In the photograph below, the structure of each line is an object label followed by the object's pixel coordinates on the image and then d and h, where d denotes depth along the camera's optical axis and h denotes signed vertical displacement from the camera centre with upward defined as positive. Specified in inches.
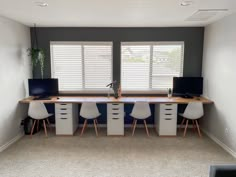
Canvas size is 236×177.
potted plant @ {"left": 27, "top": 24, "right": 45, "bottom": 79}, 169.9 +14.0
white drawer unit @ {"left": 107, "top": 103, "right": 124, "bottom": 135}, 164.2 -41.9
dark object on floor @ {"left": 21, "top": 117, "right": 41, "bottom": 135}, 166.4 -48.1
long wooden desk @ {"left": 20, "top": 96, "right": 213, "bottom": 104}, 162.6 -25.6
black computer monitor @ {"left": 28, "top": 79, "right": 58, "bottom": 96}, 170.1 -15.6
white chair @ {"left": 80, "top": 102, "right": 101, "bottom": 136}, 160.2 -34.2
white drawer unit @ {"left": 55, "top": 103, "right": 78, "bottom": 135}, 164.7 -42.1
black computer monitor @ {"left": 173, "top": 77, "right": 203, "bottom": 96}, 171.8 -12.7
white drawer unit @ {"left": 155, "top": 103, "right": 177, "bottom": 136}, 163.3 -41.6
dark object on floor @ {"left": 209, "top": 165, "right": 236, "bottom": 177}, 68.7 -36.1
